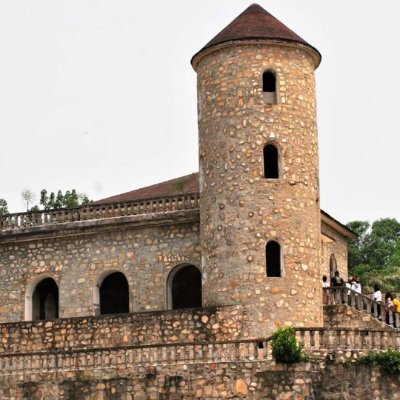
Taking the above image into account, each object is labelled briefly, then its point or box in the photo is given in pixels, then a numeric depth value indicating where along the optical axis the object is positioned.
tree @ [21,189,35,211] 57.00
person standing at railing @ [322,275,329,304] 34.91
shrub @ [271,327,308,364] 29.33
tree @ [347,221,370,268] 63.94
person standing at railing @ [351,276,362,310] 34.56
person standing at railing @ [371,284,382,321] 34.66
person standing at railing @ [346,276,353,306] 34.69
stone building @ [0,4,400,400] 30.06
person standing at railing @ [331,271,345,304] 34.75
